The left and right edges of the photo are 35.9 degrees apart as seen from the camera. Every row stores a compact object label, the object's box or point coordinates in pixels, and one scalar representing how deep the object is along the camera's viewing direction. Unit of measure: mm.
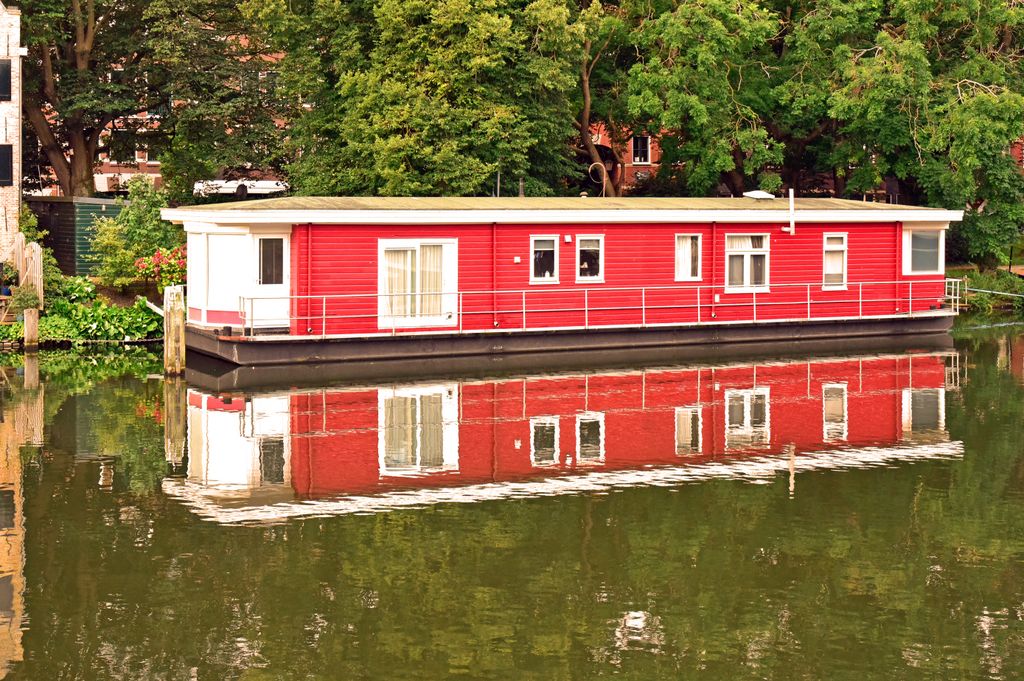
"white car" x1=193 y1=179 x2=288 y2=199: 54828
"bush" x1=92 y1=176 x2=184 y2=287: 46156
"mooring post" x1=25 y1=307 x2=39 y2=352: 41531
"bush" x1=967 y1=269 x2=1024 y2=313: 56469
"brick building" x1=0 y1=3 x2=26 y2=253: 48281
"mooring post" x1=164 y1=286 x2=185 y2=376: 36406
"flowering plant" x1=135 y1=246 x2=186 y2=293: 45312
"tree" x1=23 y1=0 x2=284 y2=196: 54844
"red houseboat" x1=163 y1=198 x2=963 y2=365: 38531
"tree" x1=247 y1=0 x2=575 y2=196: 48441
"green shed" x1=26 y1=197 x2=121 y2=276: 49500
